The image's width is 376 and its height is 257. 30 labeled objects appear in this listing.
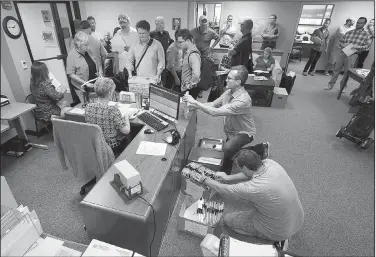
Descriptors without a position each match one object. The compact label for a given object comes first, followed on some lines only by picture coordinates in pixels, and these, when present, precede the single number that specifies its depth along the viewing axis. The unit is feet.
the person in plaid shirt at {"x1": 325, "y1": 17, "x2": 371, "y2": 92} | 18.24
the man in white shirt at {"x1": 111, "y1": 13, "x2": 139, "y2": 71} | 12.55
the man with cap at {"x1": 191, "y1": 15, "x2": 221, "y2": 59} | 16.47
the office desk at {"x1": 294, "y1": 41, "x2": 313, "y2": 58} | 28.99
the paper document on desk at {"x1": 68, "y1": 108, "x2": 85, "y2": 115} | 8.71
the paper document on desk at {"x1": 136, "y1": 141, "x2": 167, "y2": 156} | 6.70
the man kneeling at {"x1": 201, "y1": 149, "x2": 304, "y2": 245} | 5.37
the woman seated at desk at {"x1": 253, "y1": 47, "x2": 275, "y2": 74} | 17.34
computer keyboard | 7.95
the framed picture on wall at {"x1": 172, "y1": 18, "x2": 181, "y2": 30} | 19.95
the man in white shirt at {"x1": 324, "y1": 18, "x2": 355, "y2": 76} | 21.91
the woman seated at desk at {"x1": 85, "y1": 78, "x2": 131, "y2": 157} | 6.91
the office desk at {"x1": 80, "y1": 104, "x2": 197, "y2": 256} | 4.94
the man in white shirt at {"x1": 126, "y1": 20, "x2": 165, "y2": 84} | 11.36
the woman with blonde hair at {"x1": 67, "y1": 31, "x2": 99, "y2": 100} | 10.57
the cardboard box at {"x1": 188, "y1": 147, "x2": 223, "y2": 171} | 8.78
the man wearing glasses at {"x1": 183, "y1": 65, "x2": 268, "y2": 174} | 8.36
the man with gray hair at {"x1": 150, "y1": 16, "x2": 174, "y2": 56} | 14.32
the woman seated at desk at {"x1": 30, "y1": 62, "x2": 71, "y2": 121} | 9.59
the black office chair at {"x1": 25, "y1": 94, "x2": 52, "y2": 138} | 10.38
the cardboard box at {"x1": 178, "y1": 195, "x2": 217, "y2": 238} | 6.61
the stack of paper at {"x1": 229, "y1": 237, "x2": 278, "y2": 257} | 4.11
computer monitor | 7.80
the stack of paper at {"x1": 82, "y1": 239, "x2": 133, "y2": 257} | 3.96
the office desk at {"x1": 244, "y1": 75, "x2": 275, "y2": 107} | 15.52
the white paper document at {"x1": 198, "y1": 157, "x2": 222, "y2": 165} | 8.64
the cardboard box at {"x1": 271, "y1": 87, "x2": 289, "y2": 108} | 15.81
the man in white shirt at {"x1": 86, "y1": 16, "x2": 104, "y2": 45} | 14.22
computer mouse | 7.62
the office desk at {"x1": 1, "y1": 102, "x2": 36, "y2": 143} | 8.61
